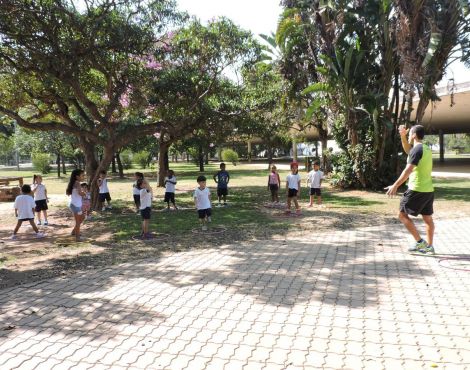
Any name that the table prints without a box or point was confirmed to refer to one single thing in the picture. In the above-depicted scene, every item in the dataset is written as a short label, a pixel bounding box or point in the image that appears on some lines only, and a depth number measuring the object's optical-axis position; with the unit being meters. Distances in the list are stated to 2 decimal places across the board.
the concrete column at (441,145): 40.25
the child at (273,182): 13.12
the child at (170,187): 12.38
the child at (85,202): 10.23
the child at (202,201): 9.37
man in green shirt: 6.05
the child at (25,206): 9.03
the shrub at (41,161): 35.70
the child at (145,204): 8.48
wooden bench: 17.47
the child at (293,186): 11.01
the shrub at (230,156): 47.81
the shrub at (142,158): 40.06
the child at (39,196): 10.91
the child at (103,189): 12.71
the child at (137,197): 12.32
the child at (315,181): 12.18
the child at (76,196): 8.55
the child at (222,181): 13.03
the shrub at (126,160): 42.62
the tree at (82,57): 9.46
